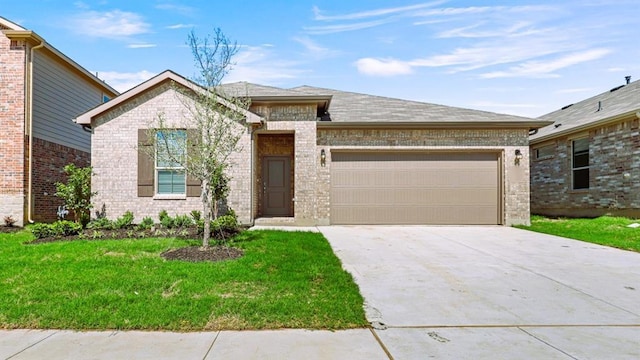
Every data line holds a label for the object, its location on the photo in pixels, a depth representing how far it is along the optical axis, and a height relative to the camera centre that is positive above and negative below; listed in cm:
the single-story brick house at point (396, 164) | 1123 +62
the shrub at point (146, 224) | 942 -120
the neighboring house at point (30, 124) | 1055 +193
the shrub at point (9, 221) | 1039 -121
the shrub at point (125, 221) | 944 -110
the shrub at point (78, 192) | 912 -28
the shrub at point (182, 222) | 959 -114
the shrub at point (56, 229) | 811 -117
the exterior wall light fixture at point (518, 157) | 1142 +88
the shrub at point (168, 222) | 962 -115
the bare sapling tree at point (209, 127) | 659 +111
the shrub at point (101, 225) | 927 -119
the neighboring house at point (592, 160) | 1157 +92
